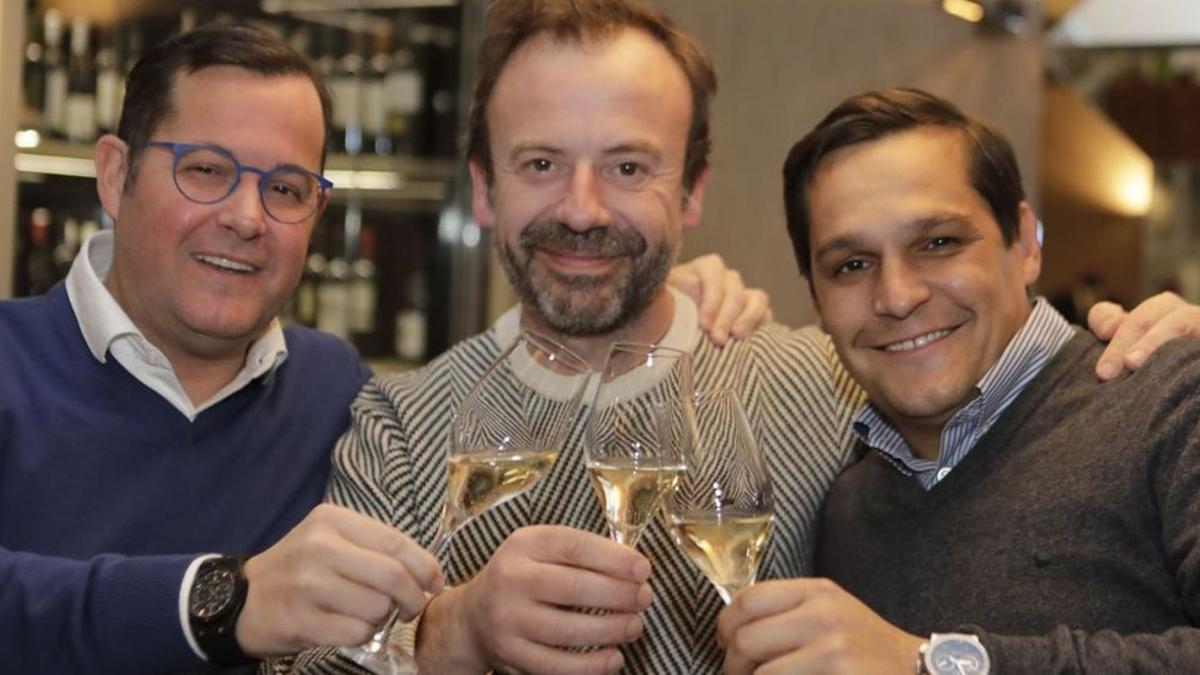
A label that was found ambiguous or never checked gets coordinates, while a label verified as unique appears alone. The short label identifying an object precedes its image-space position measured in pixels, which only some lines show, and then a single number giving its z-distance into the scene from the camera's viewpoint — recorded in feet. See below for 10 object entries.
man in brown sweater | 5.57
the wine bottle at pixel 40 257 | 10.59
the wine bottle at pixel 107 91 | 11.46
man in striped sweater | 6.62
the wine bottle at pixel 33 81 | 10.68
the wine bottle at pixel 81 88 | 11.12
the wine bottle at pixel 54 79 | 10.88
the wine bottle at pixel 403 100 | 13.79
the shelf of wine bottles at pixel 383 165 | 13.48
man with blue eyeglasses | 6.44
